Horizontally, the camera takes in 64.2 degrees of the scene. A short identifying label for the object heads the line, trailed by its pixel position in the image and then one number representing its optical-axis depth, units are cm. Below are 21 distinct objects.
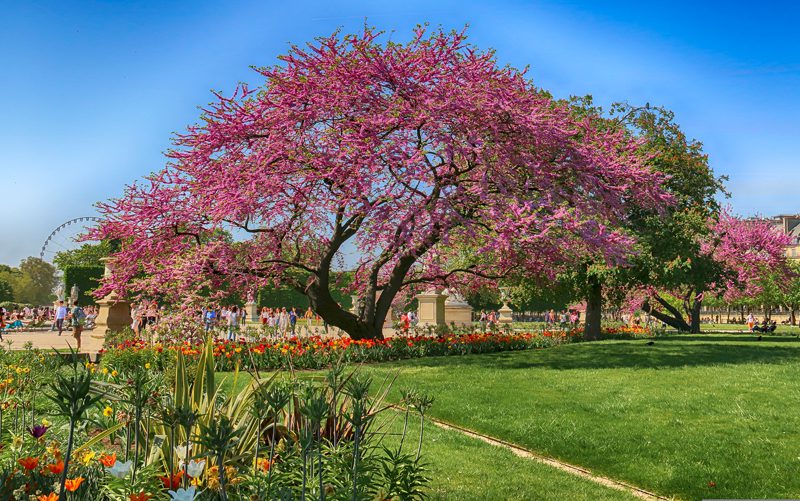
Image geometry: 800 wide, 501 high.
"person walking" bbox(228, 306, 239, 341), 2415
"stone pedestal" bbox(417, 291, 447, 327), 2422
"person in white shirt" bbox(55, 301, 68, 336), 2645
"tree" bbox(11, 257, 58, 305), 11062
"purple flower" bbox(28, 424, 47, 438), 303
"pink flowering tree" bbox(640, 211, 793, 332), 3266
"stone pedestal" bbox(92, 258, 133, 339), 2053
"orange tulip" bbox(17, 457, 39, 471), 274
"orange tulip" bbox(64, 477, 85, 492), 243
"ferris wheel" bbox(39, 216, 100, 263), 8304
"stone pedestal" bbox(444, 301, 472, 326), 2536
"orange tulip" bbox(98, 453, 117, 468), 310
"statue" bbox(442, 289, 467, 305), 2528
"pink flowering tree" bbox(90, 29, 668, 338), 1402
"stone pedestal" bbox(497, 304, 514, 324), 3298
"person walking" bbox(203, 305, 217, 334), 1582
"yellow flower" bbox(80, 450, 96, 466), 320
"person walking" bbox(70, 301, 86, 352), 1891
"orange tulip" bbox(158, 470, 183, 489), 333
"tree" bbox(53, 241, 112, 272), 7175
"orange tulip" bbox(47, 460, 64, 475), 277
